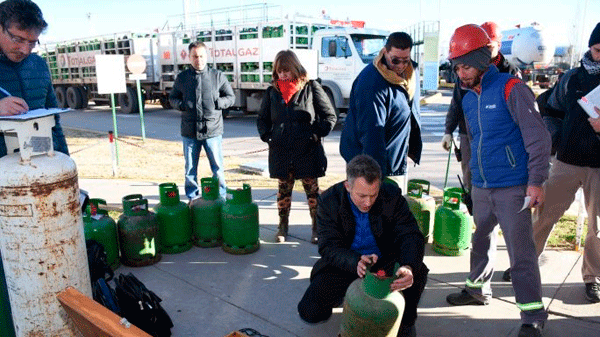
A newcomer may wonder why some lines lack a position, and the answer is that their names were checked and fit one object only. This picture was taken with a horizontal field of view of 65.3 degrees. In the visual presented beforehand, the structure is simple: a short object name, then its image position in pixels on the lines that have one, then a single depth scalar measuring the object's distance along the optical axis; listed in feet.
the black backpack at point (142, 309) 9.50
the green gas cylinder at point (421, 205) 14.44
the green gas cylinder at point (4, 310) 8.16
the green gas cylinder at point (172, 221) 13.92
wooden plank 5.55
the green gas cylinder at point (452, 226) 13.56
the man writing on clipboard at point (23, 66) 7.80
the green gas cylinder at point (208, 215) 14.35
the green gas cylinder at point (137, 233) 13.13
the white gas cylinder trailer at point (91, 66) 58.23
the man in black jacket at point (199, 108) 17.26
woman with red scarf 14.05
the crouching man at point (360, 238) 9.13
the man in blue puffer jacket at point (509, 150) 8.91
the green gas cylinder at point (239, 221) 13.84
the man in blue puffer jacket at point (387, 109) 11.38
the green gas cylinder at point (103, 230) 12.48
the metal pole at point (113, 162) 24.13
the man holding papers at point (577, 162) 10.36
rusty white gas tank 6.97
